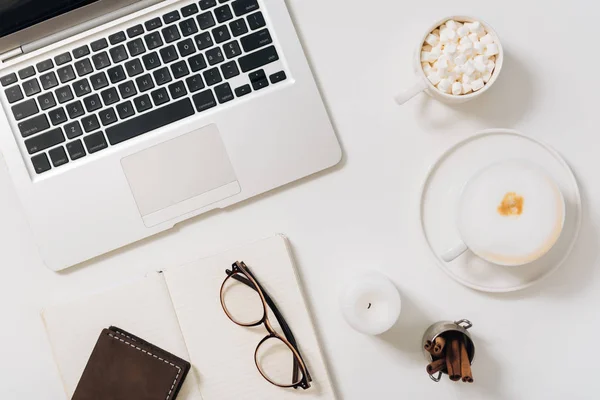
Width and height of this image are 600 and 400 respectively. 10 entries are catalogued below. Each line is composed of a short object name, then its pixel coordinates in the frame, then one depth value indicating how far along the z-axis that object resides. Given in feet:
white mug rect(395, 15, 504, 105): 1.85
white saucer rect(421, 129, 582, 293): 1.97
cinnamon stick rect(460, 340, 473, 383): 1.89
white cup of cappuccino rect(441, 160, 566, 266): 1.76
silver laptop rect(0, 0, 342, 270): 1.94
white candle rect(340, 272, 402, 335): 1.92
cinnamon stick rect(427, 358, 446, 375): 1.90
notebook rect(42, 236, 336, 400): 2.02
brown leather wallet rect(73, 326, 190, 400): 2.00
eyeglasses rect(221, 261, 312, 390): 2.02
